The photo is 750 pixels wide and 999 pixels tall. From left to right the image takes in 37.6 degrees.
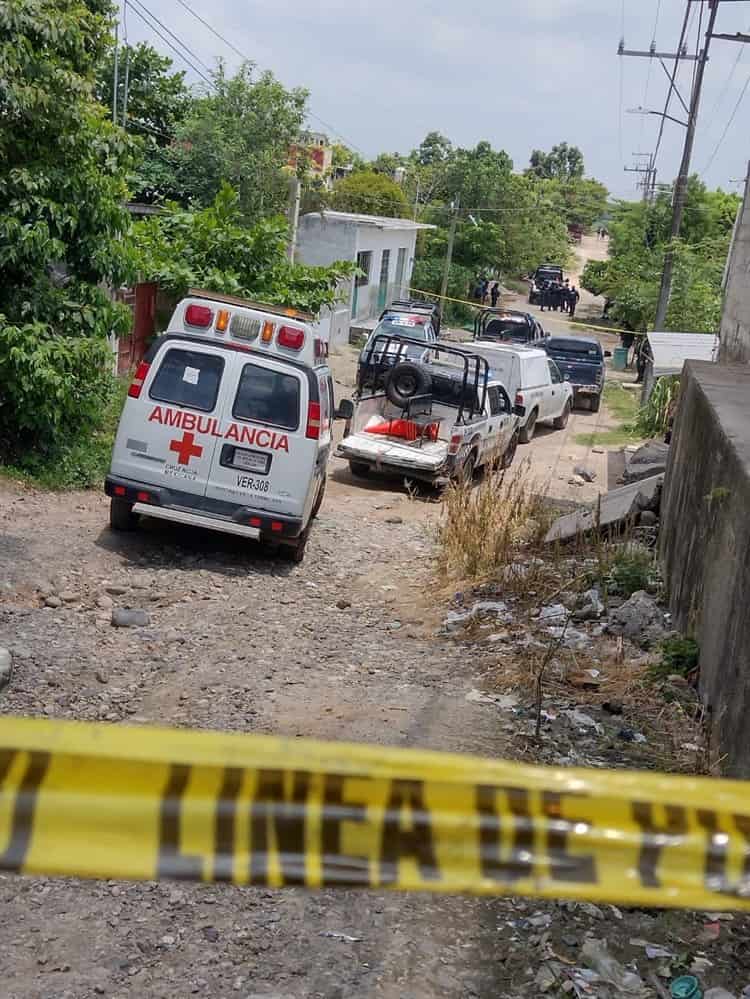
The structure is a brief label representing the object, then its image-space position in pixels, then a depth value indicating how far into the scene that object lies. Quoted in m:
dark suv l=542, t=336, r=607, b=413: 27.77
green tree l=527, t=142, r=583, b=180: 152.50
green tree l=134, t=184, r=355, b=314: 16.92
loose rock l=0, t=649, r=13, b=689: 6.55
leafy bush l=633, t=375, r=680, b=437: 23.00
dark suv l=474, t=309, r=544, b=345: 29.53
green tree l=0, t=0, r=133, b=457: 11.38
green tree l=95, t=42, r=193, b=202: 26.39
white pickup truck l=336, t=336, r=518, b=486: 15.24
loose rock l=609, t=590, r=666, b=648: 8.16
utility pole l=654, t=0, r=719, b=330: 31.30
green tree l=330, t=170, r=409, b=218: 52.00
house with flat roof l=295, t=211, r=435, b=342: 33.88
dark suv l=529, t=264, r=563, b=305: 63.09
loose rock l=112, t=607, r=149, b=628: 8.30
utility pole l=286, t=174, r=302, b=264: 27.25
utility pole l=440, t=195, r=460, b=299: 47.00
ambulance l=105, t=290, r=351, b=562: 9.75
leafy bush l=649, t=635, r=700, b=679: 7.07
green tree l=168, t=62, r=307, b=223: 26.41
